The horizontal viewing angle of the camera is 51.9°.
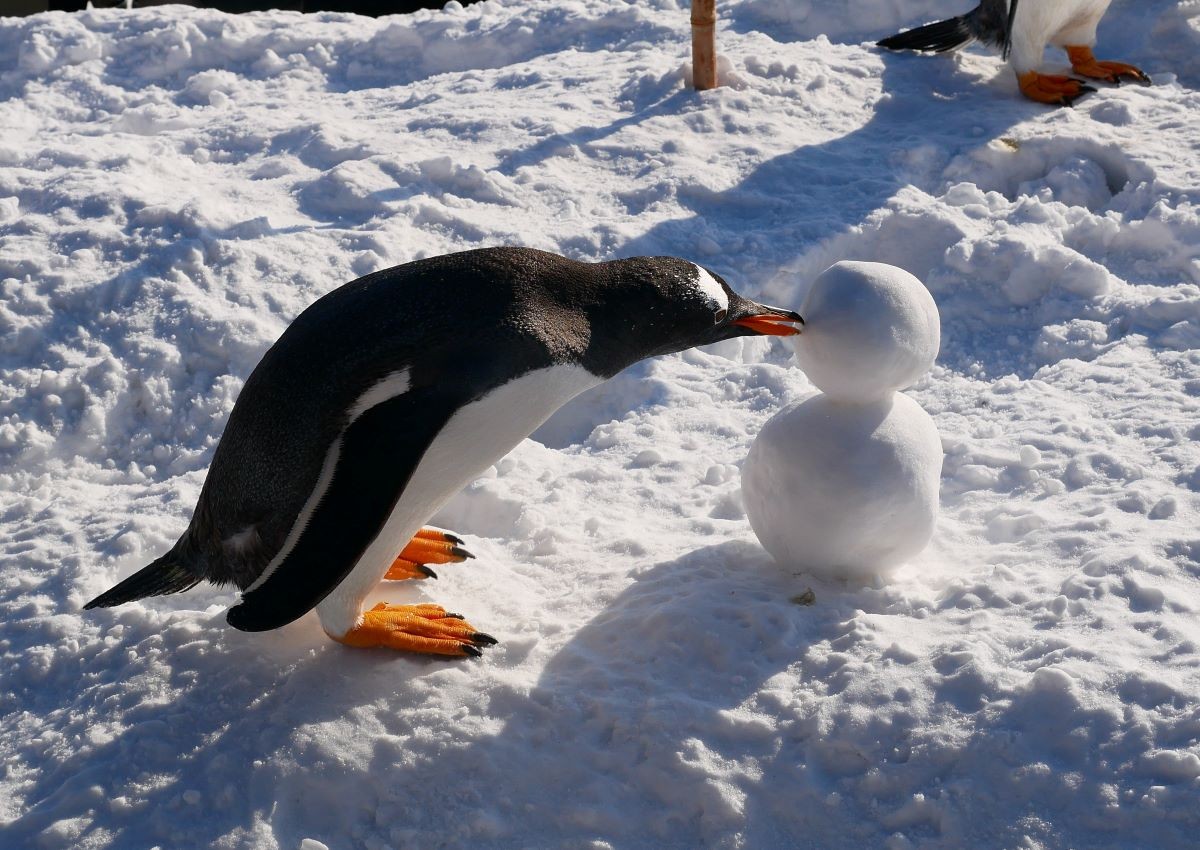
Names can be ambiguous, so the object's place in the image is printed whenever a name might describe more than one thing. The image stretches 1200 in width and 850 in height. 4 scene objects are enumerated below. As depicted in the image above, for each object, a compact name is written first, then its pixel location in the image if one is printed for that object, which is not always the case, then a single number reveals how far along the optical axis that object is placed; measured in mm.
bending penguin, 2258
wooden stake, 4832
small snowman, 2482
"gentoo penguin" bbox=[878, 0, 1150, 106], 4973
